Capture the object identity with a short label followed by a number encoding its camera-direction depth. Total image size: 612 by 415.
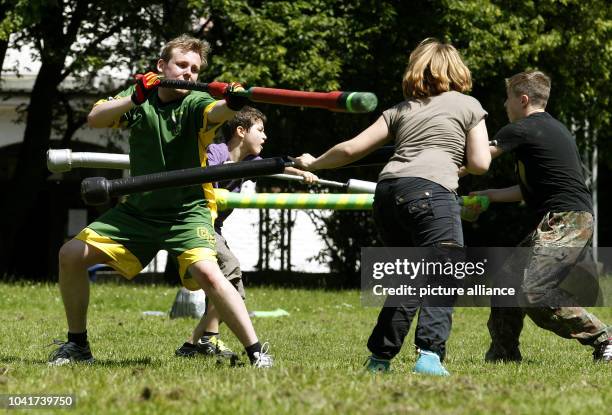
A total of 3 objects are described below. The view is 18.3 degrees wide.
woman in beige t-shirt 9.90
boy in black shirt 12.14
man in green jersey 10.64
